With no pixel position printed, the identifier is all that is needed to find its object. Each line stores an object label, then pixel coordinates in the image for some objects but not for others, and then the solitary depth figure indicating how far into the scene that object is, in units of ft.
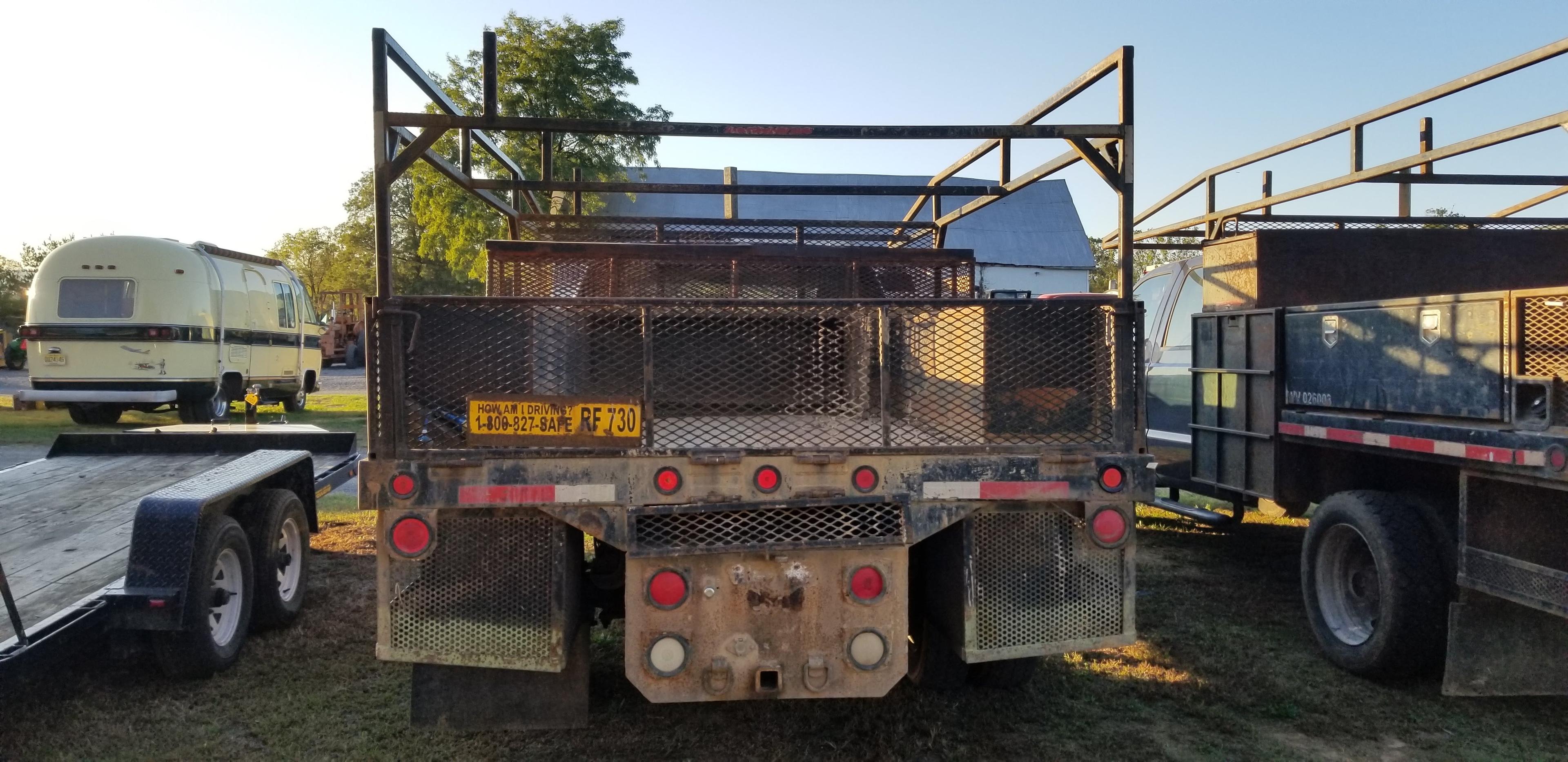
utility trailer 12.80
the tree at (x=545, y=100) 66.33
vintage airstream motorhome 43.70
